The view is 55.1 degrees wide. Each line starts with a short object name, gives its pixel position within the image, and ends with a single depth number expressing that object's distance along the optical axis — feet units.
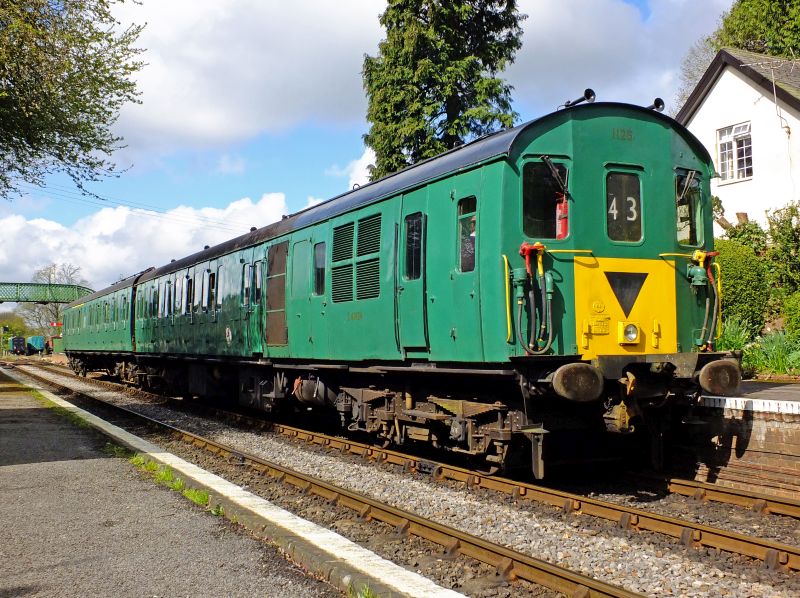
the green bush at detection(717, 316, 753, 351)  44.09
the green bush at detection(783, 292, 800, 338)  48.73
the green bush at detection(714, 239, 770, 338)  51.21
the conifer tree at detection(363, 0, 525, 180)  81.25
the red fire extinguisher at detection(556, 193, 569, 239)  24.50
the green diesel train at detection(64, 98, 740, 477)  23.80
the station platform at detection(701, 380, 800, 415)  25.71
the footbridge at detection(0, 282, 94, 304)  246.06
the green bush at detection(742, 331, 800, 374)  43.60
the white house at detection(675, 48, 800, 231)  65.46
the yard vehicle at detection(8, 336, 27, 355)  311.68
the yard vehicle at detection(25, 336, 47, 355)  294.99
